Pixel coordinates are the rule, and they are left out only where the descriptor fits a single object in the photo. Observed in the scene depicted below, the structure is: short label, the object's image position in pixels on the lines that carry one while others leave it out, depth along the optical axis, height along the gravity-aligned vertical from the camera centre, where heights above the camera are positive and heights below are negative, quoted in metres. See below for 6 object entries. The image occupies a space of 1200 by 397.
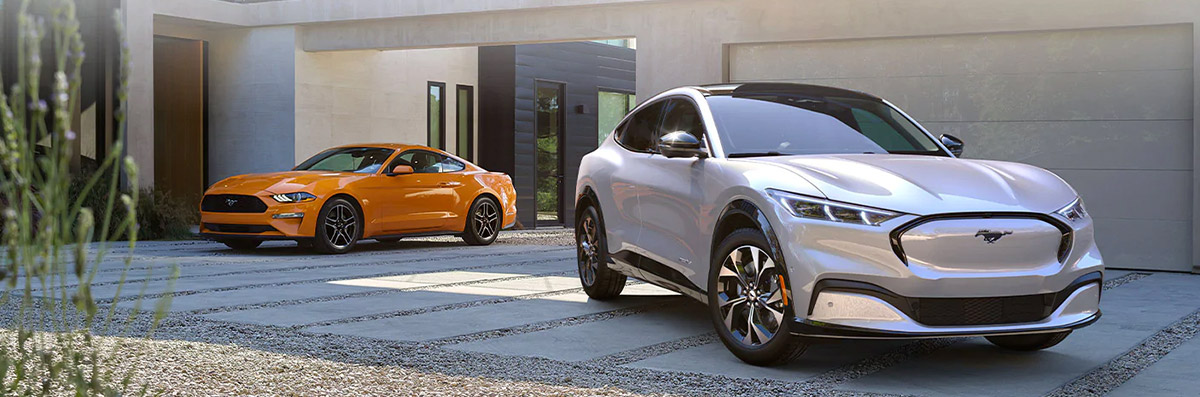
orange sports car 12.30 -0.49
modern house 10.69 +1.04
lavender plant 2.46 -0.09
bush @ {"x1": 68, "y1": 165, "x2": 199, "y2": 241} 14.54 -0.70
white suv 4.76 -0.32
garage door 10.57 +0.49
